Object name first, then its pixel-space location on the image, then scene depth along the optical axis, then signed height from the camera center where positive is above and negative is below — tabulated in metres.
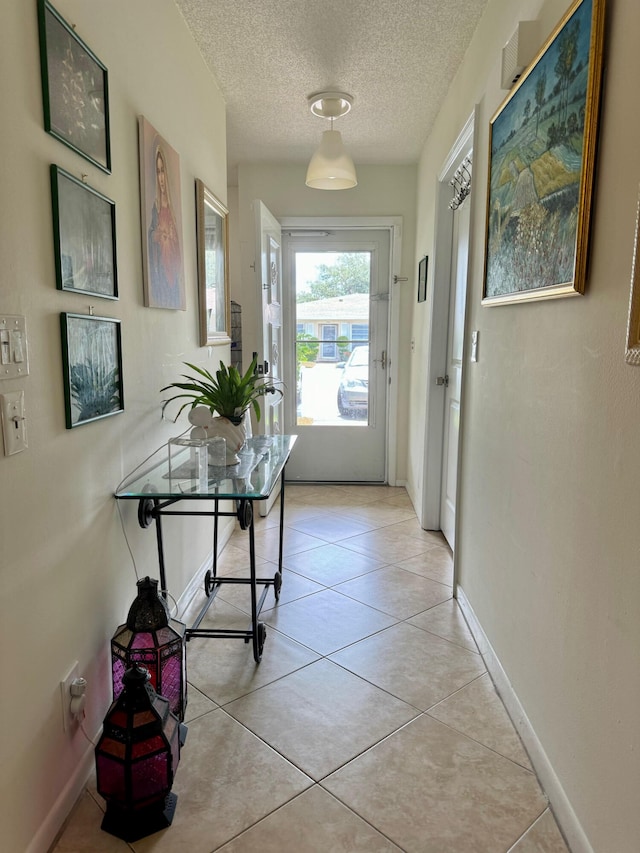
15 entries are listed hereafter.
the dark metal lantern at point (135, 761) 1.32 -0.99
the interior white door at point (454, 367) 2.99 -0.08
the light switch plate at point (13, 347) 1.11 +0.00
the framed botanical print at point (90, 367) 1.37 -0.05
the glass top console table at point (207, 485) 1.71 -0.44
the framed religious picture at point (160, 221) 1.90 +0.48
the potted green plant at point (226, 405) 2.02 -0.21
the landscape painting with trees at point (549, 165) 1.24 +0.51
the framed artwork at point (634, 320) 1.03 +0.07
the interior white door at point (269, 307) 3.32 +0.29
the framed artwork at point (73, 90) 1.25 +0.64
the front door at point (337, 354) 4.33 -0.02
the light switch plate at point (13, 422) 1.12 -0.15
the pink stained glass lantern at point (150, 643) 1.56 -0.83
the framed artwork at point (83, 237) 1.32 +0.29
